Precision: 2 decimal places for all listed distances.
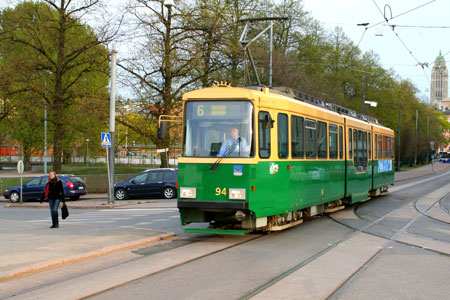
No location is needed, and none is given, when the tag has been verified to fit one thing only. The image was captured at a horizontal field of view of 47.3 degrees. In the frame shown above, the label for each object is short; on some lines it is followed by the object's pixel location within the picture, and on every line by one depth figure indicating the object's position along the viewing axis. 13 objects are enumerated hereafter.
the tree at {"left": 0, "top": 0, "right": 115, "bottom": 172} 30.67
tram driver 10.24
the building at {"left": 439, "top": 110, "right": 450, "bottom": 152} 138.20
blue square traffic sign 21.64
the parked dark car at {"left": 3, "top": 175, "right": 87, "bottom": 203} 28.02
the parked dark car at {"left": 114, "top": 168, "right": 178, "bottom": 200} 26.58
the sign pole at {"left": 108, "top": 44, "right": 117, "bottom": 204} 22.23
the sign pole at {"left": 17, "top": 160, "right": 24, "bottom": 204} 25.92
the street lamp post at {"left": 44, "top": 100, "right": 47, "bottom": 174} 33.29
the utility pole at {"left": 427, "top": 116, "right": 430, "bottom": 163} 83.94
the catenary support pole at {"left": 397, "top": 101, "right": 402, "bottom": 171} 59.10
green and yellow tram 10.23
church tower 183.95
